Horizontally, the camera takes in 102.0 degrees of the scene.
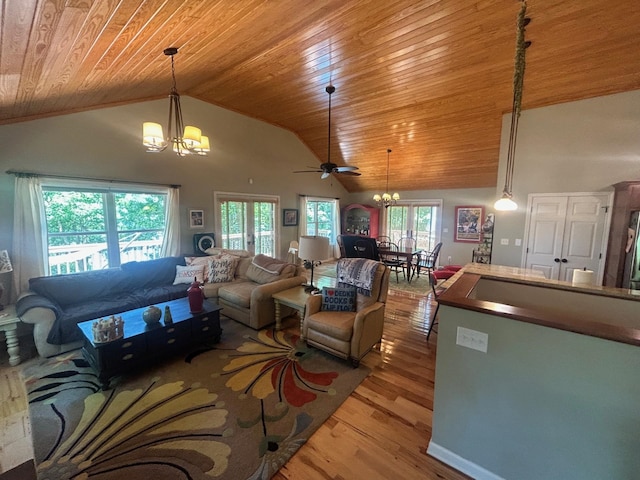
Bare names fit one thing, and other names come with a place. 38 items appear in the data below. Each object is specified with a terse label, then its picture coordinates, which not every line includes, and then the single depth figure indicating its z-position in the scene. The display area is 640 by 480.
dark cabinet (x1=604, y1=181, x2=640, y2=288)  3.32
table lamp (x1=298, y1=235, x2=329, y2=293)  3.36
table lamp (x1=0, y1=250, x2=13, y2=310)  2.85
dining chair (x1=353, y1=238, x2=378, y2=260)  6.30
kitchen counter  1.31
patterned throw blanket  3.10
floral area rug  1.68
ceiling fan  4.02
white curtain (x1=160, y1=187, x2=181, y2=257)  4.50
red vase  2.99
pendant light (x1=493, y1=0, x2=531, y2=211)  1.75
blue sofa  2.77
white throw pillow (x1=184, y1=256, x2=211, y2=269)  4.29
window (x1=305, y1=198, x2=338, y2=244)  7.87
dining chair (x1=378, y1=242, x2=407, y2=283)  6.20
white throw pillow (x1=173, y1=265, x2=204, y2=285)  4.12
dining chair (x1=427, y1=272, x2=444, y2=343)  3.31
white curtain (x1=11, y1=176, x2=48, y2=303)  3.15
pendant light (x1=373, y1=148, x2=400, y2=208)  6.54
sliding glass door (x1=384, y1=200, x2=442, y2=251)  7.80
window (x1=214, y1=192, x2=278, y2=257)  5.50
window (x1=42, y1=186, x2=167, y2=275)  3.56
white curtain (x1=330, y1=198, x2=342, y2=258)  8.68
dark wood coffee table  2.32
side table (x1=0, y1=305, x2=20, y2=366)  2.62
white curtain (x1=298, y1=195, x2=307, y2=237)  7.21
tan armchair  2.66
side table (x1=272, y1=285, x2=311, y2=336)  3.23
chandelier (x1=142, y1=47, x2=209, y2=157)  2.58
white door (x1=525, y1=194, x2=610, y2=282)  3.98
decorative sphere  2.62
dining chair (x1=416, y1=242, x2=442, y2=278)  6.16
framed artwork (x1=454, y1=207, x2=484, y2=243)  7.08
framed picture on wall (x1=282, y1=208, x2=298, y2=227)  6.79
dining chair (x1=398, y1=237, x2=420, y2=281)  7.06
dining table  6.04
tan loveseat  3.50
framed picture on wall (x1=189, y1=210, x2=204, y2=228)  4.93
